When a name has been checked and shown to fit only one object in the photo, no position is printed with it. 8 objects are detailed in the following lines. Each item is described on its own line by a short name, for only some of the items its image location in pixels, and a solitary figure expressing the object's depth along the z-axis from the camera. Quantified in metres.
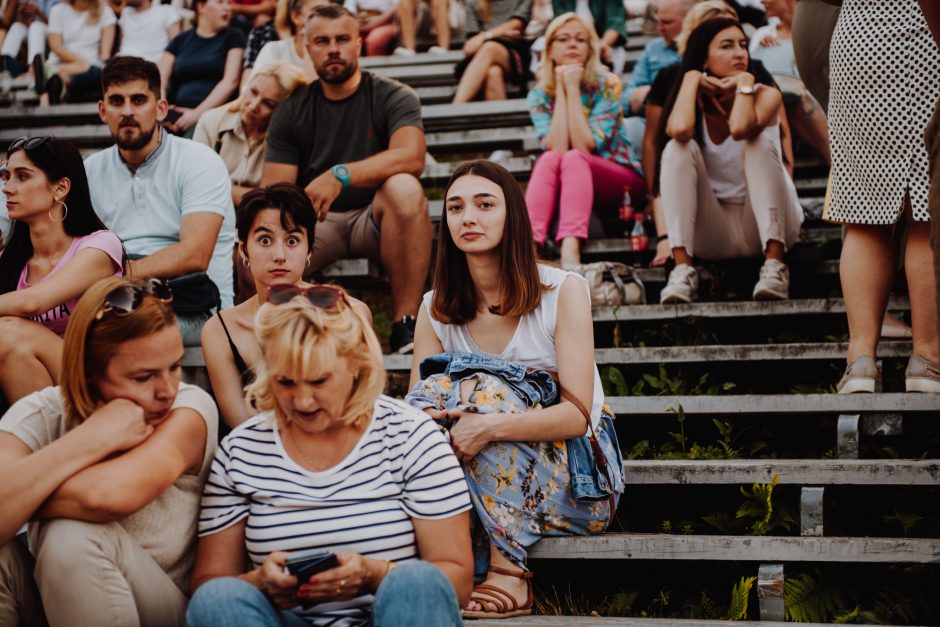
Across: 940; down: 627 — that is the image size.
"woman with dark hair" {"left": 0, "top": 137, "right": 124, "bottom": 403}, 3.43
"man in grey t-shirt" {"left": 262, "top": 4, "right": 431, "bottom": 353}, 4.48
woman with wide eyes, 3.26
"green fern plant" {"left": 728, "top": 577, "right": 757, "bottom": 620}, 2.70
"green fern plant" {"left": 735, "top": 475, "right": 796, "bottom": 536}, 3.00
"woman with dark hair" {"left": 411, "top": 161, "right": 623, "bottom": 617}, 2.74
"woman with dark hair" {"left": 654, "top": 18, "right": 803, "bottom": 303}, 4.35
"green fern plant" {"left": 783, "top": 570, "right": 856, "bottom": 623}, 2.73
